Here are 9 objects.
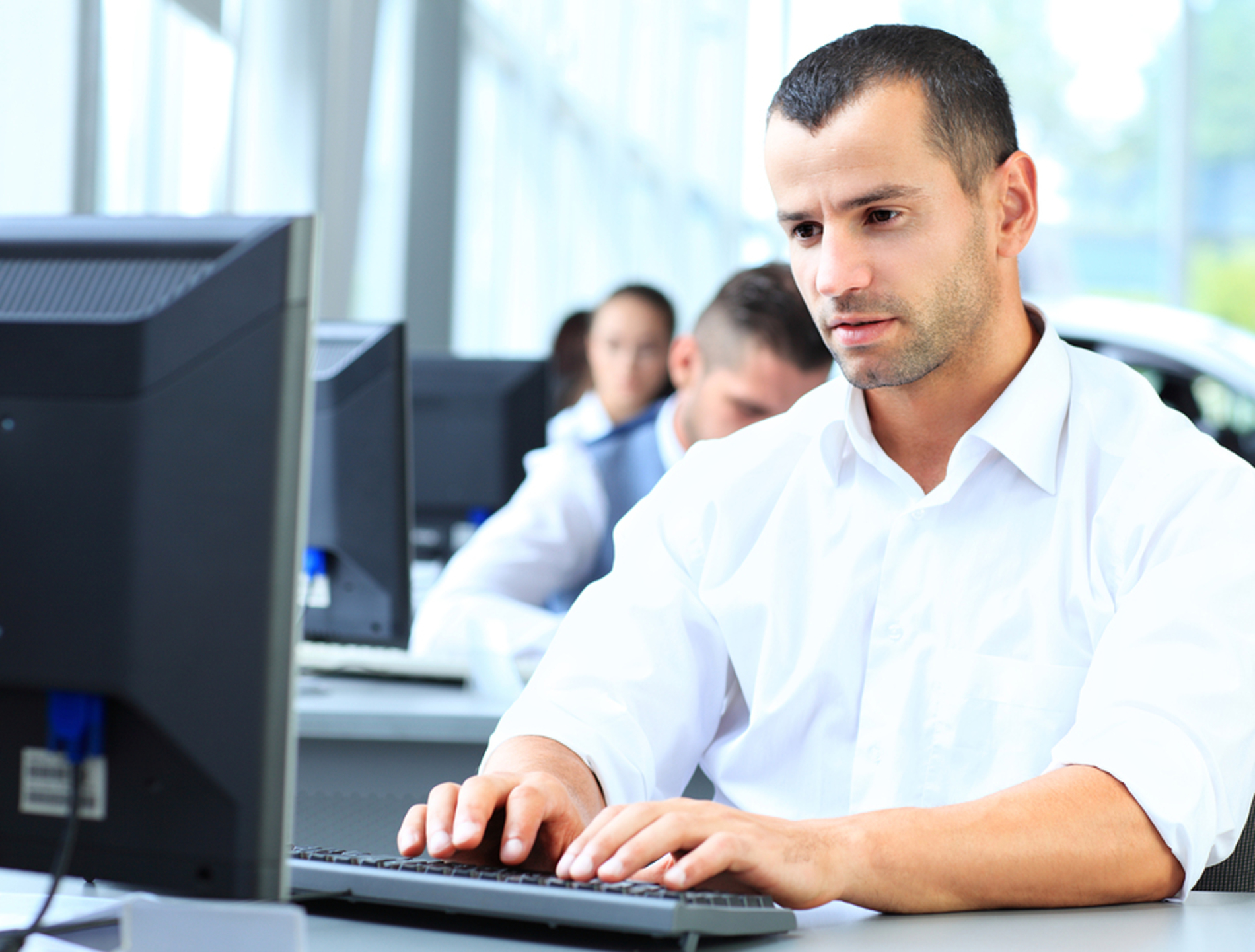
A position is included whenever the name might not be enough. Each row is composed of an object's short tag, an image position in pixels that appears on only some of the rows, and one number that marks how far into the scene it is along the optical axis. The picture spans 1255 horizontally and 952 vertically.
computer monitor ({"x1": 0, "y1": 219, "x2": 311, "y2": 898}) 1.60
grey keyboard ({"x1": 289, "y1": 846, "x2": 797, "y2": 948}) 1.70
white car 5.72
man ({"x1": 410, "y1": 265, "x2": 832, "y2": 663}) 2.83
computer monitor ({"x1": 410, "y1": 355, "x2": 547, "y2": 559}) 3.16
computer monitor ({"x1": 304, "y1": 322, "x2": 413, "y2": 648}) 2.42
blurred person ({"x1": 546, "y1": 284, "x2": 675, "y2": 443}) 5.23
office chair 1.97
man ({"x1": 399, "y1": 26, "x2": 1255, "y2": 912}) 1.86
